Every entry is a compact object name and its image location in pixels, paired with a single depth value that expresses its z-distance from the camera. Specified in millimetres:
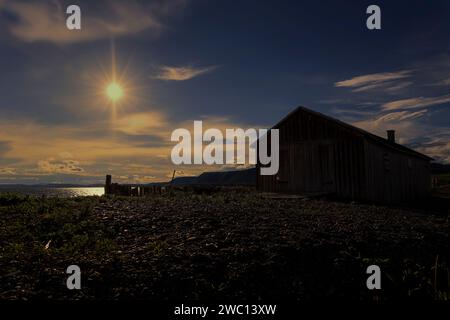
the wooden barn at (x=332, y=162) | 23844
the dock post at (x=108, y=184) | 27953
